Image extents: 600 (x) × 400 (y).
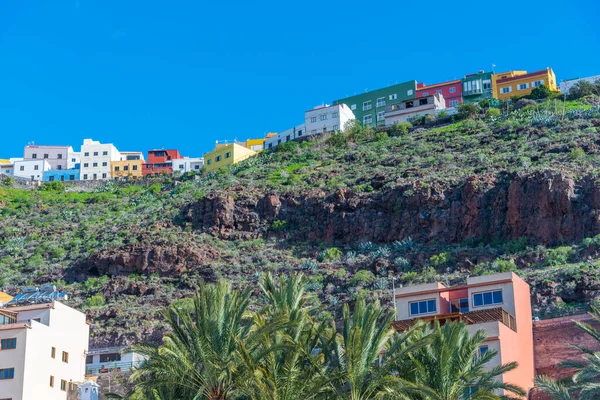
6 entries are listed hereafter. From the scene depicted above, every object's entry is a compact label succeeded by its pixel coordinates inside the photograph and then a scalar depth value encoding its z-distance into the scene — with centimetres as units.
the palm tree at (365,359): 3878
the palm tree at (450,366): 3941
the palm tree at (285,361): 3881
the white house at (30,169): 14775
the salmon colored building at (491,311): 4869
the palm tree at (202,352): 4034
